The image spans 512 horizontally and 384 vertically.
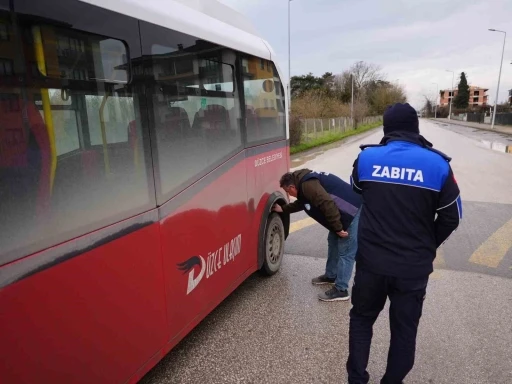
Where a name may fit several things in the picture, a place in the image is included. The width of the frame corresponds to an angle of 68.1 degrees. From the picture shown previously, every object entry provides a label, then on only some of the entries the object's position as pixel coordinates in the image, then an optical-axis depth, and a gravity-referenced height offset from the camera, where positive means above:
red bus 1.72 -0.44
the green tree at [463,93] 110.69 +0.97
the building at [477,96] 149.35 +0.24
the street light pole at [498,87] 40.85 +0.86
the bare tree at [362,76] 69.34 +4.15
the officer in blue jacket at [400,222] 2.22 -0.75
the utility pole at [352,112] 44.27 -1.46
